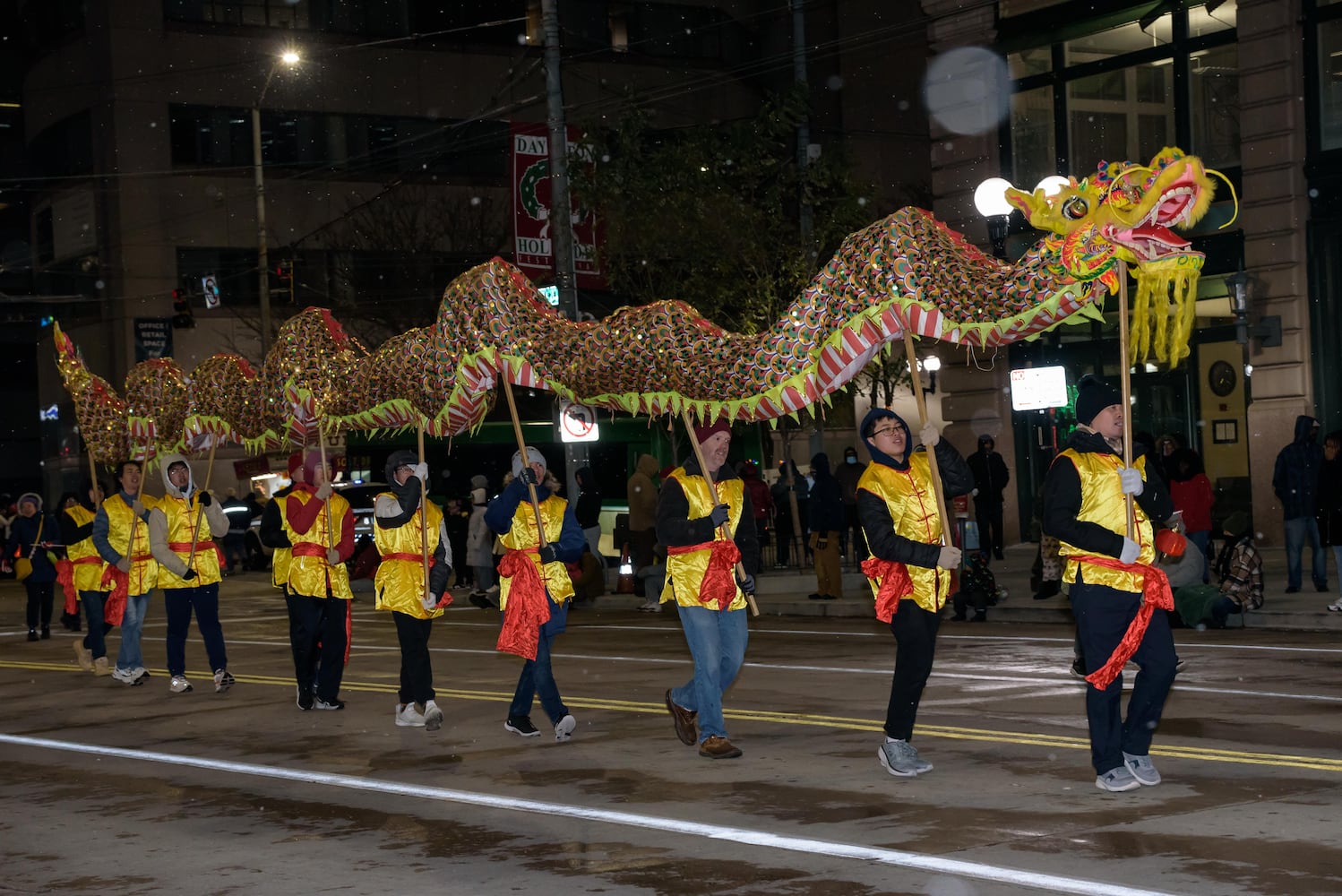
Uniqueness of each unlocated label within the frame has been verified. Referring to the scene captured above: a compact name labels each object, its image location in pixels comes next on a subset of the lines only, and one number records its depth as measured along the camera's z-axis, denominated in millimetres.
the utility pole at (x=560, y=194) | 24984
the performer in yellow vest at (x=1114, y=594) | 8133
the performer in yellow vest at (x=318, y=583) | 12852
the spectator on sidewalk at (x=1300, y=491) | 17734
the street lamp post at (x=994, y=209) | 19250
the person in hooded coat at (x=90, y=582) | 16391
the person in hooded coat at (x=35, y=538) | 20812
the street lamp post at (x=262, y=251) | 40719
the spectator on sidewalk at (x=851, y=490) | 21672
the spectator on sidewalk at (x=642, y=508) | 22250
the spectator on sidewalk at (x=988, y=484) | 24938
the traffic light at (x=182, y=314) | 37375
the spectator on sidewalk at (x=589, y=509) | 18438
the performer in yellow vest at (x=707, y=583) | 9781
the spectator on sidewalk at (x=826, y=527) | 20359
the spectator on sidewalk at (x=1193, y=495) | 17750
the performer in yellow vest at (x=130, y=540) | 14820
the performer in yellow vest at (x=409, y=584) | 11727
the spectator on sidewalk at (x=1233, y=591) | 16453
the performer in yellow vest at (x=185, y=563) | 14172
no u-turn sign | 23969
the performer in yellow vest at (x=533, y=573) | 10836
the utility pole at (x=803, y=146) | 25828
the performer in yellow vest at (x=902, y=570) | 8891
